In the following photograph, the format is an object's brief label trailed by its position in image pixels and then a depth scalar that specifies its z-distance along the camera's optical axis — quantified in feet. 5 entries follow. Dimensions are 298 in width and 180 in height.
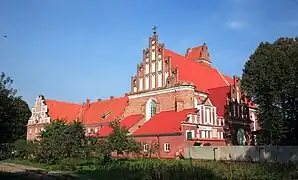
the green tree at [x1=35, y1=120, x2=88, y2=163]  101.81
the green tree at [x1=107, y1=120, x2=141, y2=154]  110.01
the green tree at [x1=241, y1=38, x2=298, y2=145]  118.32
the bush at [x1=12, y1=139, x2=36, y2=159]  136.81
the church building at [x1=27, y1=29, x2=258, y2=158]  134.51
